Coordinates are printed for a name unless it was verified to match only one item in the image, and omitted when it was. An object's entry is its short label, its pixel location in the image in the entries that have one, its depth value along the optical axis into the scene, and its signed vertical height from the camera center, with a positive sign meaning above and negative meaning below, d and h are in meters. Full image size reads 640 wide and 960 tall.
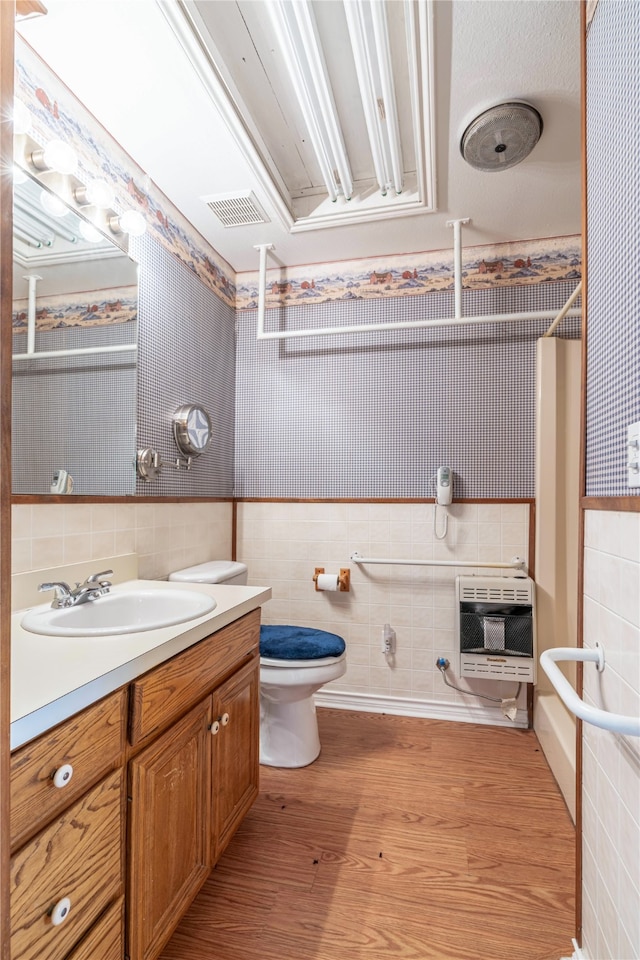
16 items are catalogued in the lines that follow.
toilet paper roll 2.55 -0.50
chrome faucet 1.35 -0.31
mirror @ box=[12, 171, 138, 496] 1.35 +0.42
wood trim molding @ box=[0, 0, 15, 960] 0.45 +0.08
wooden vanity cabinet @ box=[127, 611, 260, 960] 1.00 -0.72
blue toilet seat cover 1.93 -0.65
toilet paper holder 2.57 -0.49
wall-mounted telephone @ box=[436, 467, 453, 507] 2.43 +0.02
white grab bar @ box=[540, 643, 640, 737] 0.72 -0.34
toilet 1.91 -0.77
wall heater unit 2.20 -0.64
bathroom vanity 0.76 -0.62
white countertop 0.76 -0.35
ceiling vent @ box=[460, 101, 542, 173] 1.61 +1.24
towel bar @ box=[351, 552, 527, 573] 2.41 -0.37
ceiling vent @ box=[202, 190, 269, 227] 2.07 +1.24
